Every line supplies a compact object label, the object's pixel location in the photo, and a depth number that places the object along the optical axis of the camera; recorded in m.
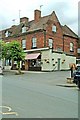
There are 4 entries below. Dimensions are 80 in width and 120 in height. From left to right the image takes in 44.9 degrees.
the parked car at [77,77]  6.80
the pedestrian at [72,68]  8.56
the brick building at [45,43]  15.67
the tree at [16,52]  13.63
